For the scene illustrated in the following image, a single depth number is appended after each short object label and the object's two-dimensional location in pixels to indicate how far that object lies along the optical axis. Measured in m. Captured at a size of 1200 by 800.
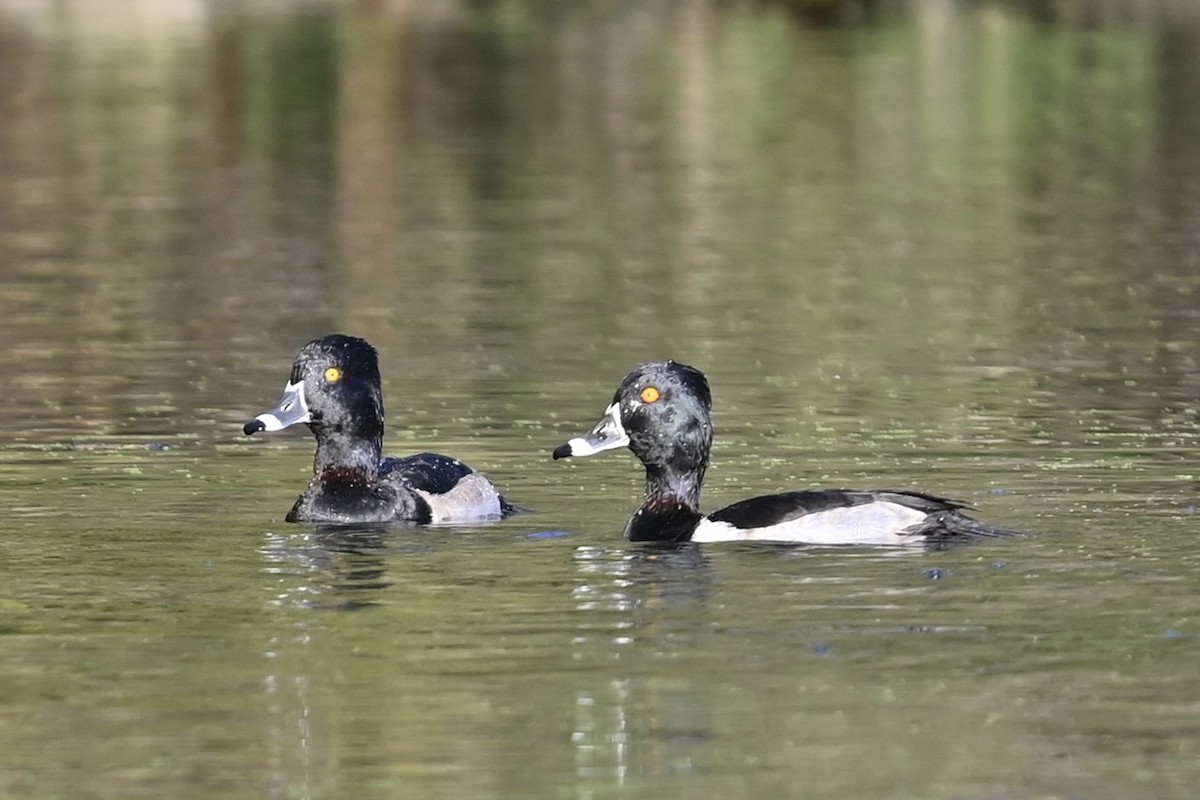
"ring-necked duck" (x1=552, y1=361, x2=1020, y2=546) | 13.85
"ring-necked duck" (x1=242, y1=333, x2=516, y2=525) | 15.16
